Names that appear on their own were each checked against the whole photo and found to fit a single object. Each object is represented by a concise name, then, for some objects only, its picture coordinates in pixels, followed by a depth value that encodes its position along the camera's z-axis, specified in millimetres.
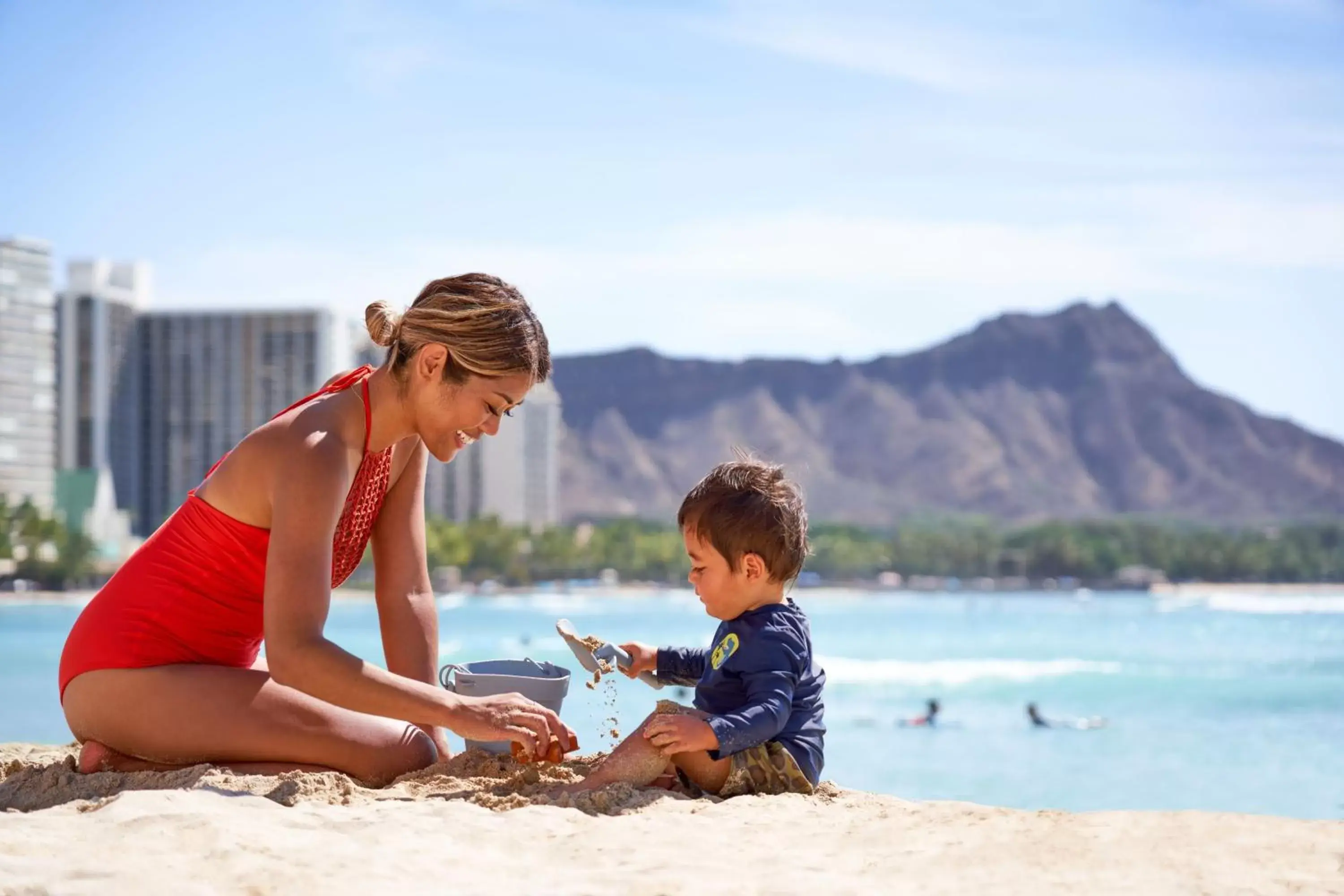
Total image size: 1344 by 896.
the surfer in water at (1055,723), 19359
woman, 3340
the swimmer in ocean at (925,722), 18938
